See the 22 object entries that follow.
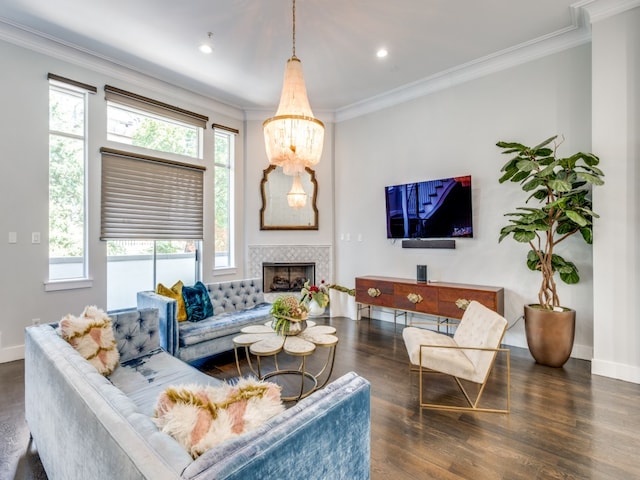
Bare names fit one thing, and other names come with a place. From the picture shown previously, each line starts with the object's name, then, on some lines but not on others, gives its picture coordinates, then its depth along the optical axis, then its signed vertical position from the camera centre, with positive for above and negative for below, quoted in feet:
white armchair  8.14 -3.04
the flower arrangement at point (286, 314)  9.14 -2.11
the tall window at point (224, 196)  18.07 +2.56
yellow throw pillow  11.32 -2.00
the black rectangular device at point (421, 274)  14.85 -1.56
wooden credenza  12.73 -2.38
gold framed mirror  18.79 +2.01
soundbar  14.84 -0.16
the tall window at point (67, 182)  12.73 +2.38
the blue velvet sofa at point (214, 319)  10.09 -2.87
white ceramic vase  18.04 -3.89
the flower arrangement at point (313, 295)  11.05 -1.97
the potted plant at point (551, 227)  10.43 +0.44
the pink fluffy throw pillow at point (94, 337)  6.94 -2.14
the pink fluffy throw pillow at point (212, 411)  3.14 -1.81
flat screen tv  14.16 +1.47
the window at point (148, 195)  14.11 +2.12
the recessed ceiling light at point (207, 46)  12.35 +7.70
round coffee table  8.24 -2.74
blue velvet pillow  11.53 -2.28
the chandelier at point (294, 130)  8.68 +3.02
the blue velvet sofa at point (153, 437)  2.75 -1.93
